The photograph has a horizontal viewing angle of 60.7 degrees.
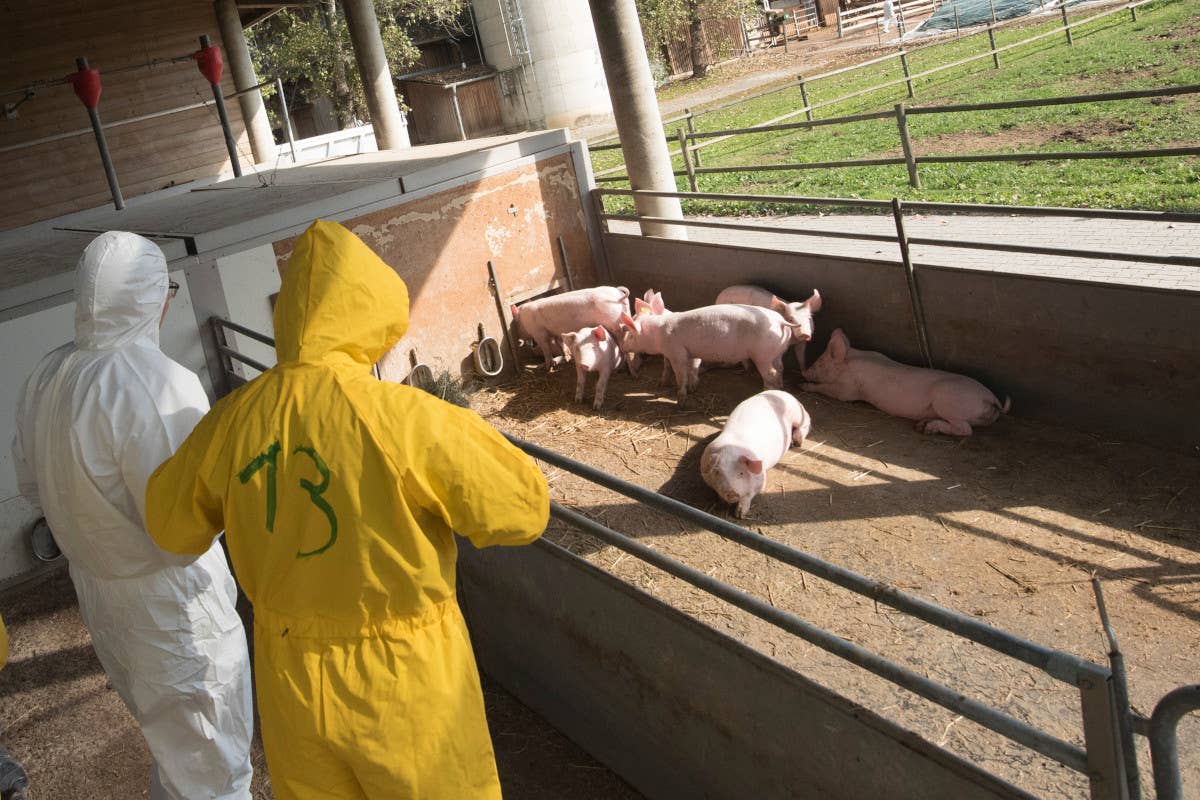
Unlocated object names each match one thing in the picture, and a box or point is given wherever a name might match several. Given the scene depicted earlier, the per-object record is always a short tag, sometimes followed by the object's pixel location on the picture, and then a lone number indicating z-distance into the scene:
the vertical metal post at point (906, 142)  9.49
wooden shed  28.78
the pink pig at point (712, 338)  6.48
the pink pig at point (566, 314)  7.48
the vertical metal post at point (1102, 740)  1.82
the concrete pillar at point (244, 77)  12.75
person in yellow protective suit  2.14
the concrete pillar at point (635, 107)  8.64
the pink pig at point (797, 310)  6.55
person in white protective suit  2.94
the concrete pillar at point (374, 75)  14.47
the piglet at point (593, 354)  7.04
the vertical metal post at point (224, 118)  7.61
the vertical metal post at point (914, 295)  6.01
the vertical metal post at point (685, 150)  10.63
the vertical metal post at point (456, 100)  28.31
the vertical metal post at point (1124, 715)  1.70
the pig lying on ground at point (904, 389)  5.68
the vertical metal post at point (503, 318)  7.82
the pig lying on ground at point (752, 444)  5.17
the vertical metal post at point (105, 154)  6.86
